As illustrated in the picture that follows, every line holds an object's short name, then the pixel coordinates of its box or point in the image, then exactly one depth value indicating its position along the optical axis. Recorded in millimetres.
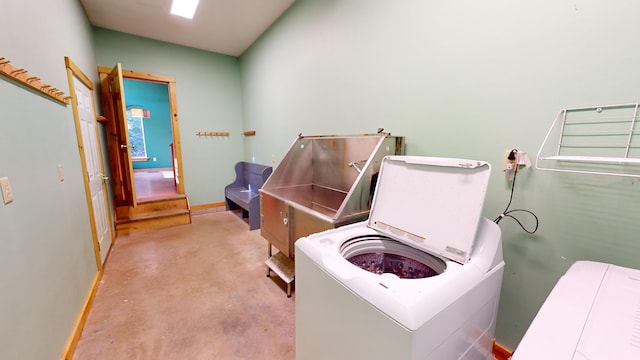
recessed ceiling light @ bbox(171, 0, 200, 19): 2850
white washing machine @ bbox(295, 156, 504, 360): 777
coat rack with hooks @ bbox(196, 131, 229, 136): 4427
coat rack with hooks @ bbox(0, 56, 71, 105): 1139
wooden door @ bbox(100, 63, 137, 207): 3318
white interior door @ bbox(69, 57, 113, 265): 2369
